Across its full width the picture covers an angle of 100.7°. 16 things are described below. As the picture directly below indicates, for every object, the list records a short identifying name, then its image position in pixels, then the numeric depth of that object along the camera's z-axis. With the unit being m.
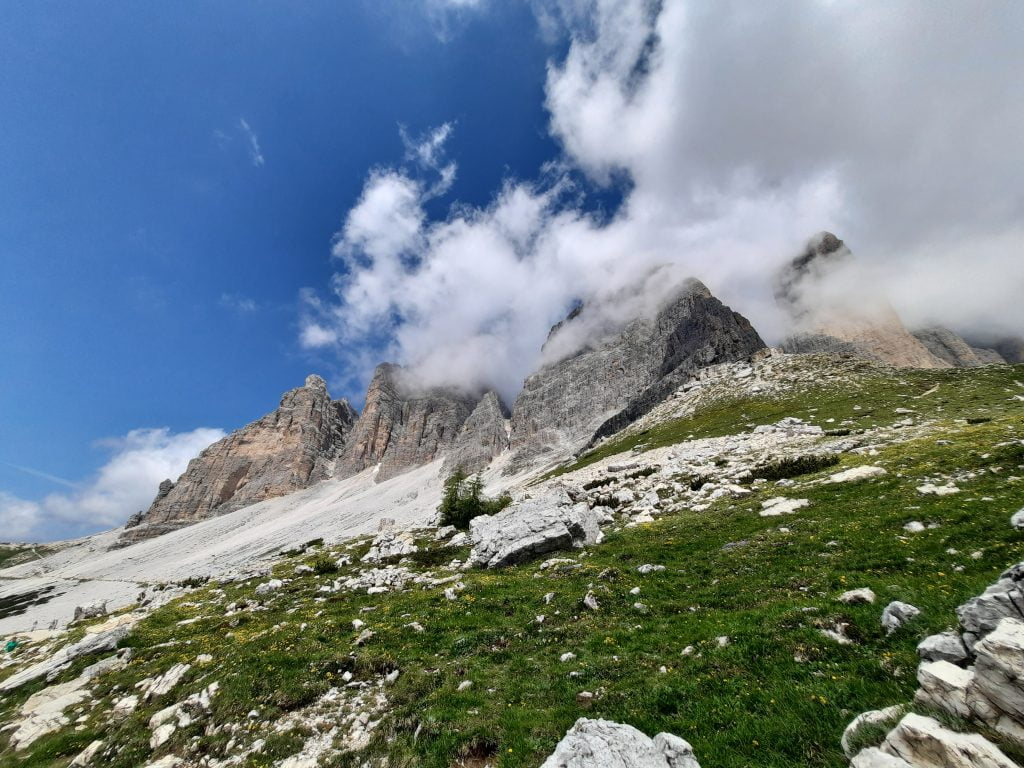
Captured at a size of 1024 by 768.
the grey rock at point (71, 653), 18.89
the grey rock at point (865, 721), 6.21
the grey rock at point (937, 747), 4.84
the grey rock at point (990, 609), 6.89
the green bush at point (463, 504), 44.91
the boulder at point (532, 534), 26.34
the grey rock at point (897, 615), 9.24
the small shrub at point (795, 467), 31.06
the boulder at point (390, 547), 35.72
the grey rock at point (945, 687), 5.72
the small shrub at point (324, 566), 35.41
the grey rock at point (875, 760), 5.20
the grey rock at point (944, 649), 6.84
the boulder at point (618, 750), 6.84
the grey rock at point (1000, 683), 5.25
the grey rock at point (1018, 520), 12.87
